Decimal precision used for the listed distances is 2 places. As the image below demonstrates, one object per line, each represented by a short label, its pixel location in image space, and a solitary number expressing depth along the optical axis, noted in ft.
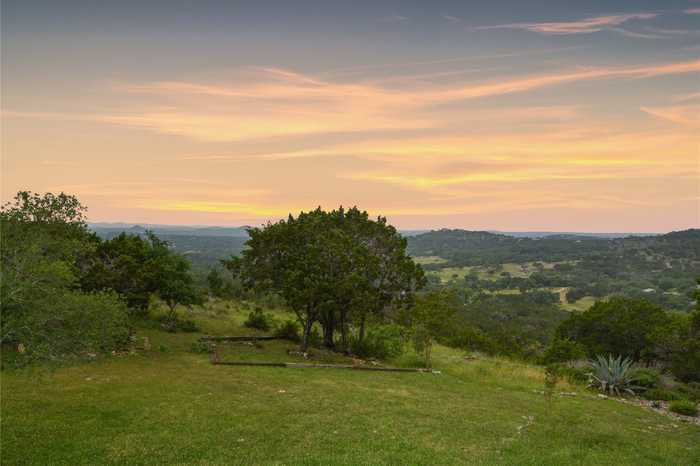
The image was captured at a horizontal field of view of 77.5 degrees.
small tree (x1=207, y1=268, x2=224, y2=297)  200.75
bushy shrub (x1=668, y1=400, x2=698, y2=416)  73.10
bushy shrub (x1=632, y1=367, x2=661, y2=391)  89.25
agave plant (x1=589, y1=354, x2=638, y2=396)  87.97
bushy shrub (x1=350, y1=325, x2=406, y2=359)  112.57
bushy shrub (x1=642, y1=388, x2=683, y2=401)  83.41
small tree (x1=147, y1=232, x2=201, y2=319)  115.44
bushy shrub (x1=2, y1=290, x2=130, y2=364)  40.86
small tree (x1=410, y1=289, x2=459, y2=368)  100.99
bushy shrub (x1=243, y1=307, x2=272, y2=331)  138.82
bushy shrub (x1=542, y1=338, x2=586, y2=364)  120.67
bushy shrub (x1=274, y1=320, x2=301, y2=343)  126.82
